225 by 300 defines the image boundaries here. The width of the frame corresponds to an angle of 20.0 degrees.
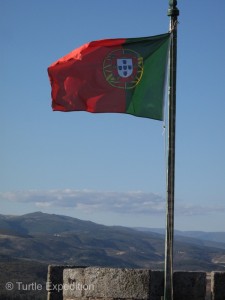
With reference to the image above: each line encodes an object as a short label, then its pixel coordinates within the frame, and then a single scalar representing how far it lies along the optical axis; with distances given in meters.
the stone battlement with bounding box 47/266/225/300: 11.64
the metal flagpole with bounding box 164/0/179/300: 11.55
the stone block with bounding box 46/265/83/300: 14.26
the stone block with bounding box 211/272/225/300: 11.91
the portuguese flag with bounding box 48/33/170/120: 12.99
